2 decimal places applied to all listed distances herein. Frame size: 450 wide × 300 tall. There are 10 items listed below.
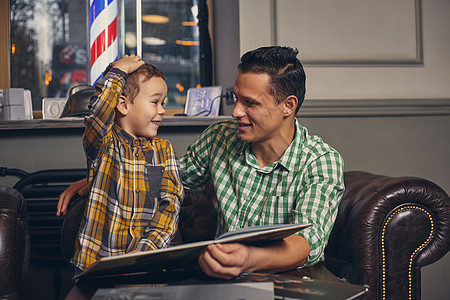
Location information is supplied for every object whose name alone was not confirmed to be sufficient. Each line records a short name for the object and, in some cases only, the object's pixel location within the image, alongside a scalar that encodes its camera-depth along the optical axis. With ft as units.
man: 4.67
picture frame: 8.00
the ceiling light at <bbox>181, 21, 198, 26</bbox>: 9.46
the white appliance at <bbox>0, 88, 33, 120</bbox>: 7.19
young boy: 4.73
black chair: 7.07
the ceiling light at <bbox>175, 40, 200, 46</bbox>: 9.45
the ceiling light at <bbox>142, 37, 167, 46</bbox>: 9.36
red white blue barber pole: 7.61
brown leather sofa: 4.62
